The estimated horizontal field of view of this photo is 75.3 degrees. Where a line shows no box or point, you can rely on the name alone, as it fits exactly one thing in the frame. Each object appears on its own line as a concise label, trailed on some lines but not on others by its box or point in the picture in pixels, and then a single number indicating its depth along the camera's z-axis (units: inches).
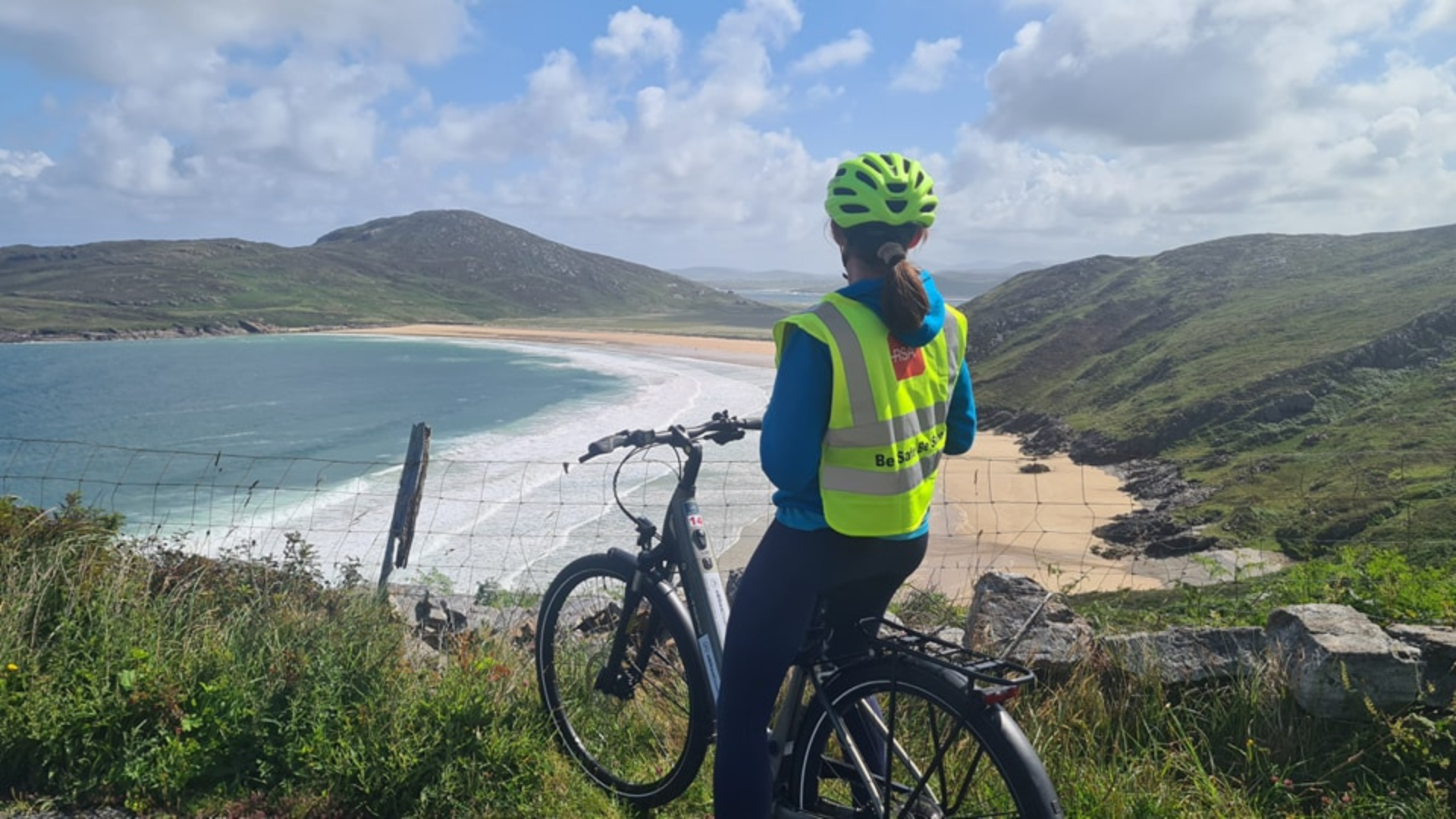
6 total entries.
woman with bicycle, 89.7
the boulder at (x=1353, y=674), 130.3
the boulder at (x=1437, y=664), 130.0
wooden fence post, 243.6
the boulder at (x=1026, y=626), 151.2
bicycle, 90.7
